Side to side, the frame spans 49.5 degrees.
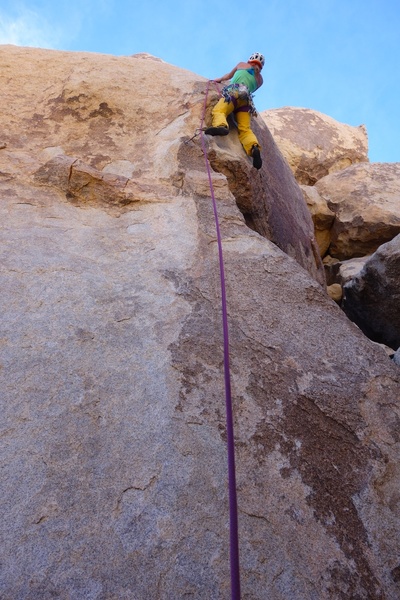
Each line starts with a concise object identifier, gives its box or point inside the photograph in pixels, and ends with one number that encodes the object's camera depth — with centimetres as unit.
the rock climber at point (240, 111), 407
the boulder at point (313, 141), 1034
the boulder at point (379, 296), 435
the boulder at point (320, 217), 789
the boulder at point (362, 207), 747
